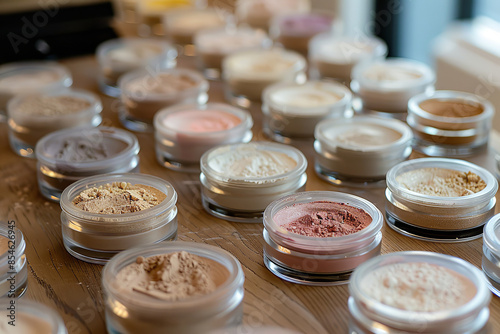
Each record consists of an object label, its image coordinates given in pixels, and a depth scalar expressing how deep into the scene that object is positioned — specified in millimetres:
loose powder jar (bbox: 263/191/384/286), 324
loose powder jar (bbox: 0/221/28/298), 316
